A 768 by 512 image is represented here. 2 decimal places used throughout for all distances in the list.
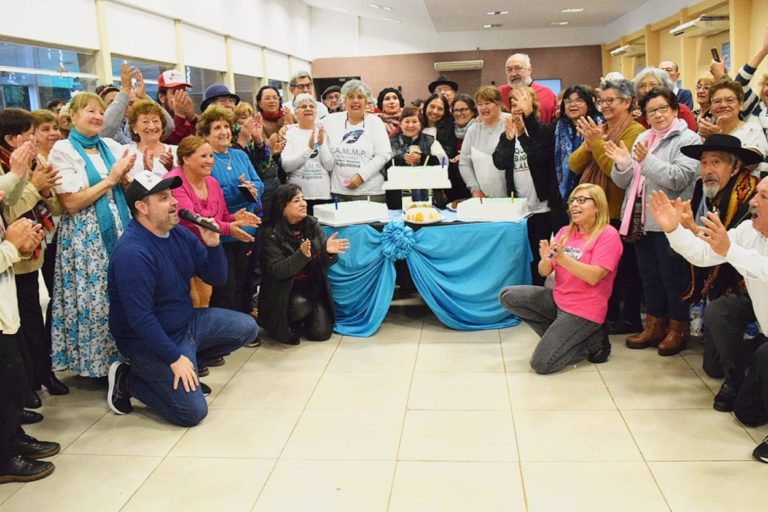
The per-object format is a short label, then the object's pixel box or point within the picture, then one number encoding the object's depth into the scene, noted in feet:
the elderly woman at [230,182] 13.05
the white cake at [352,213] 14.30
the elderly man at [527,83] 16.01
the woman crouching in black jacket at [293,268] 13.65
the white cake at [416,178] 14.47
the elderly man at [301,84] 18.45
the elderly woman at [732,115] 11.20
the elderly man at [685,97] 16.42
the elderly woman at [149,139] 12.04
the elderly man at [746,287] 8.89
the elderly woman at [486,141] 14.75
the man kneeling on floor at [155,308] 10.02
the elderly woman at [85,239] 10.98
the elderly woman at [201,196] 11.84
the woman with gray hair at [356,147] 15.28
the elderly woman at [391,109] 17.95
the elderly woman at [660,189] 11.82
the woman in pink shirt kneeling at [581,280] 11.73
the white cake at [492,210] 14.06
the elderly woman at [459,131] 16.38
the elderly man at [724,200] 10.36
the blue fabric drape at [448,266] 14.08
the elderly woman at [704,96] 14.67
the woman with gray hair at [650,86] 13.44
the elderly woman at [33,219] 10.40
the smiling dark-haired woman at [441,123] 16.74
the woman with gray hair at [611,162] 12.69
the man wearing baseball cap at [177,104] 14.70
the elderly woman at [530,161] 14.24
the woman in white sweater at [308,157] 15.08
